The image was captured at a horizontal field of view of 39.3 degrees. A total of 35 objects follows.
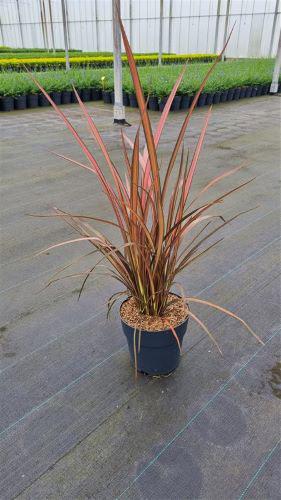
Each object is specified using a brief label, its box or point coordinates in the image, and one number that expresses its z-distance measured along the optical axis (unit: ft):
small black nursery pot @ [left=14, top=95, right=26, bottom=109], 22.79
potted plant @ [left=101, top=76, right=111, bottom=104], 24.87
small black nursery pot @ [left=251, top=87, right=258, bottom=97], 28.80
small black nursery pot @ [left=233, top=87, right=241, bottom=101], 27.22
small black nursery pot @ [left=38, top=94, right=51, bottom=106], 23.86
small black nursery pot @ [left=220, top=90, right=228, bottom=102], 26.10
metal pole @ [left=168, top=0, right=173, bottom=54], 55.09
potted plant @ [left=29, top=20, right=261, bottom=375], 3.44
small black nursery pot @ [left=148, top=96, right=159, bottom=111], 22.20
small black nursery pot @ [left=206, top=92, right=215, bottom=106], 24.38
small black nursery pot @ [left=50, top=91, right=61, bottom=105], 24.43
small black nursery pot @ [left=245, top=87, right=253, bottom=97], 28.28
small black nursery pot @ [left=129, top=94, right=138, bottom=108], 23.21
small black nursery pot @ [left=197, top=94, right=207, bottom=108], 23.92
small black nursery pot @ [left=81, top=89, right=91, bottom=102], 26.11
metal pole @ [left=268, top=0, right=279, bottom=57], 47.78
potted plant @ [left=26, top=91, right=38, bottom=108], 23.34
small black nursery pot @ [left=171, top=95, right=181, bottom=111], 22.06
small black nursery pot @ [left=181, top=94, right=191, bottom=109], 22.82
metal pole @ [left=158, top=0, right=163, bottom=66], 37.59
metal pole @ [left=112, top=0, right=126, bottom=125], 16.53
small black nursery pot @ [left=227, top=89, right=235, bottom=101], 26.61
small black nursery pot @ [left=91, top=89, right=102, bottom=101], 26.48
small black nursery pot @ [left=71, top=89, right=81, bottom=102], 25.22
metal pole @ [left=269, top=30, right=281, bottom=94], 26.53
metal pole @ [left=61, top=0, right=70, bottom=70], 30.62
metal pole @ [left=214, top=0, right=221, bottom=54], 50.62
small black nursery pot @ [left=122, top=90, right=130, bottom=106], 24.08
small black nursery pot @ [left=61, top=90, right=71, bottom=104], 24.87
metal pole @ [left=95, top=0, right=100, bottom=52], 62.03
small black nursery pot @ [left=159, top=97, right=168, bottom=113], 21.74
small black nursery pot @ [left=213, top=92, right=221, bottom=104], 25.45
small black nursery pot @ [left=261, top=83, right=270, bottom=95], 29.89
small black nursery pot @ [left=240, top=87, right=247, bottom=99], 27.79
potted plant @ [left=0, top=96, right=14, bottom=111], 22.21
